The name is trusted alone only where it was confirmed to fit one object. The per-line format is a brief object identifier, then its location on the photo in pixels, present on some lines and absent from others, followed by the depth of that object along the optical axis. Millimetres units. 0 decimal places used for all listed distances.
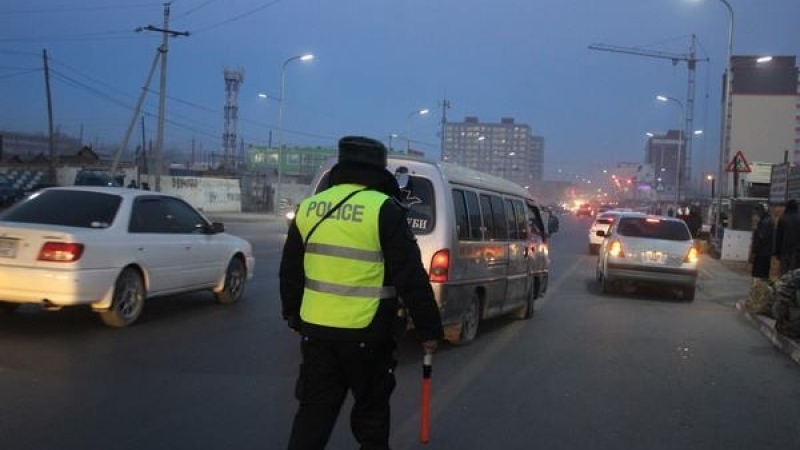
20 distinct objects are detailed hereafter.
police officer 3729
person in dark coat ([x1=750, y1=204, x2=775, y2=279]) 13773
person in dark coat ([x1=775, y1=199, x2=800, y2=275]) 12758
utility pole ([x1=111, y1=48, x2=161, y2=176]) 38316
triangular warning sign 22350
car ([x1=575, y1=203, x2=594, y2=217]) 81062
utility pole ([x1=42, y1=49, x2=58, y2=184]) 43906
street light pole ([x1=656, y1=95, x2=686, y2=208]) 55162
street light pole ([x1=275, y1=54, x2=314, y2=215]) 44775
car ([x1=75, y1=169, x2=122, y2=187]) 36000
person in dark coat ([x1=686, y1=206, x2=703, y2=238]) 29594
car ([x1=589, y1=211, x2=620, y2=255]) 27312
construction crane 59156
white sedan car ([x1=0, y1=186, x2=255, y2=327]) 8195
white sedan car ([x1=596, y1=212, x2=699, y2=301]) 15008
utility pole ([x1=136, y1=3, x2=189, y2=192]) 37469
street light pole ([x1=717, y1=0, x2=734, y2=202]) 28622
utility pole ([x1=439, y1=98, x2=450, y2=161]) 68656
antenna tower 89788
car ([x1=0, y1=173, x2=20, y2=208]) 36656
